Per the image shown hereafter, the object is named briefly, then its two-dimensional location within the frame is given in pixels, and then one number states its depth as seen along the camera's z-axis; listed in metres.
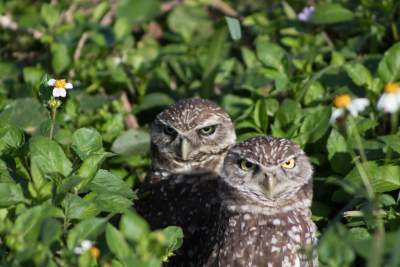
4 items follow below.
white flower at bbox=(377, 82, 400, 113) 7.09
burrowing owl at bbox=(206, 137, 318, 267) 9.12
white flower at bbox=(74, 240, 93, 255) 7.51
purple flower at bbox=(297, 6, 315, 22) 14.62
